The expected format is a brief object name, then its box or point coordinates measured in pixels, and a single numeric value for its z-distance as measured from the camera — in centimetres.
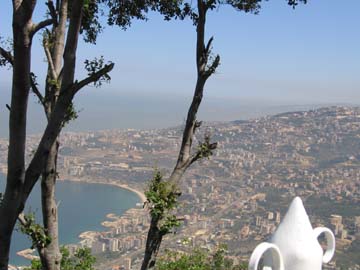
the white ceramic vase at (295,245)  487
